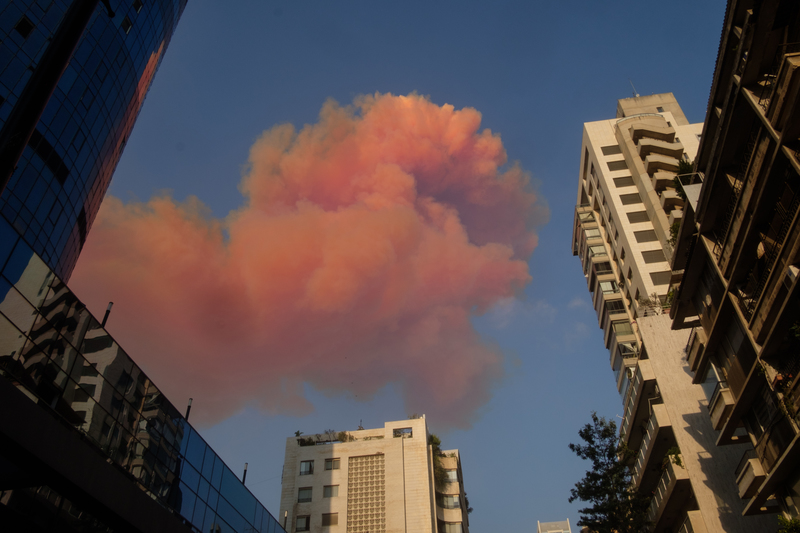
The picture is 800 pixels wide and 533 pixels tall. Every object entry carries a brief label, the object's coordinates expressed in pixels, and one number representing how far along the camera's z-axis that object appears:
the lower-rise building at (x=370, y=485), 52.75
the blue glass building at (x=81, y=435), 12.29
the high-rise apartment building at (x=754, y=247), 16.33
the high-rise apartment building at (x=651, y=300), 25.55
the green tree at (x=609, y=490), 28.20
